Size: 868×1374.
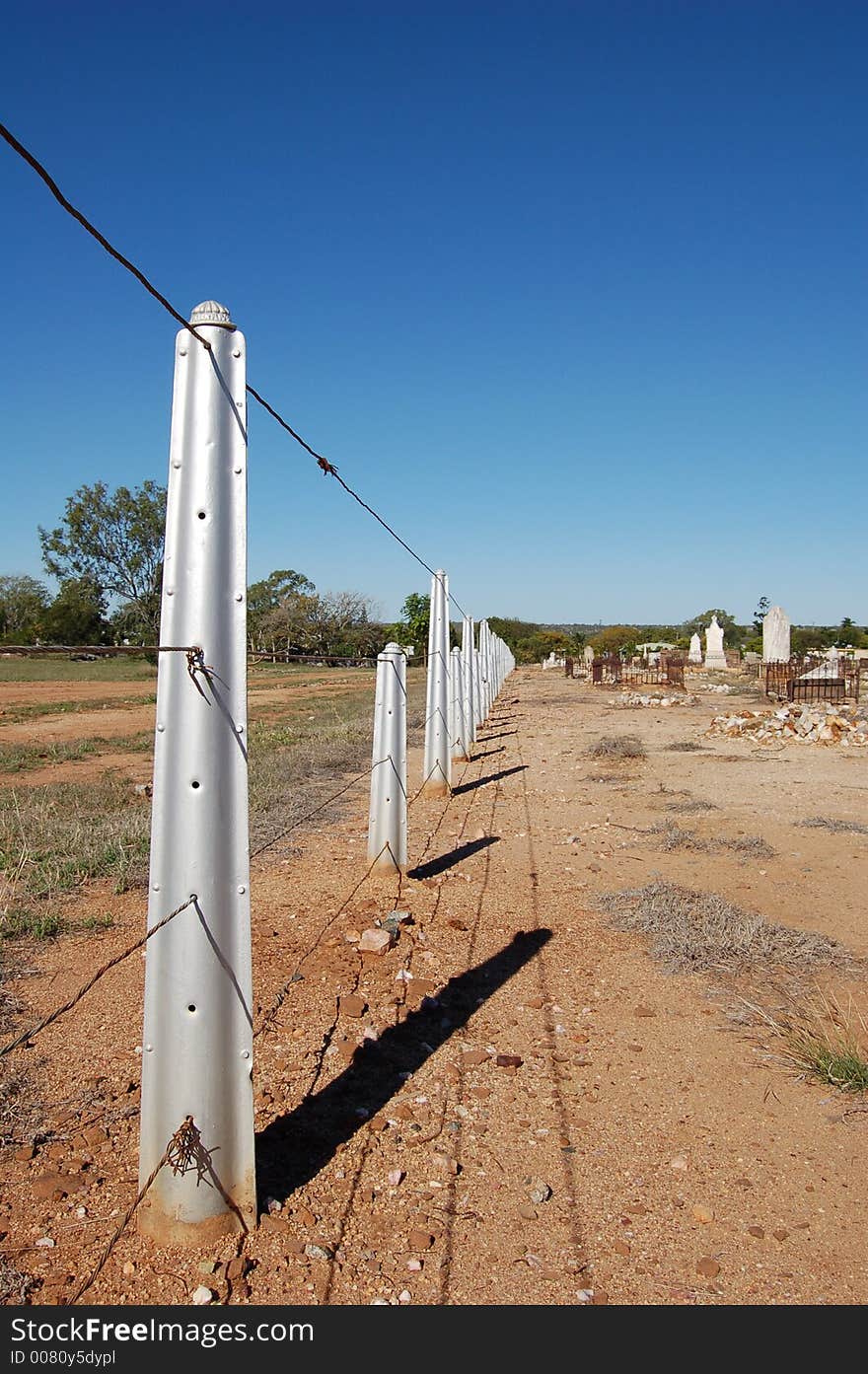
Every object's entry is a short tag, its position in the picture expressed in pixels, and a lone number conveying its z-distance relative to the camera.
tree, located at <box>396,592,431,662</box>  47.77
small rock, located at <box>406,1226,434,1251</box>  2.54
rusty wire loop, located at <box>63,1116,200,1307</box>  2.41
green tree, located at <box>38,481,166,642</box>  54.88
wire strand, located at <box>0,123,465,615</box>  1.81
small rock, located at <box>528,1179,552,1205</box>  2.79
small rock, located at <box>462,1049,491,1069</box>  3.70
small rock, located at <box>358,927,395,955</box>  4.87
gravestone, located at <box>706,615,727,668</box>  43.88
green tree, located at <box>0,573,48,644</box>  69.12
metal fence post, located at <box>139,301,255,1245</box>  2.41
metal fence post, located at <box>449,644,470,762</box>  13.06
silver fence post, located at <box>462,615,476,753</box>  15.15
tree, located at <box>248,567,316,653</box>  54.91
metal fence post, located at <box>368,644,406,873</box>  6.29
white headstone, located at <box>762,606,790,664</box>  31.12
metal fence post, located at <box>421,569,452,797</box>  10.45
